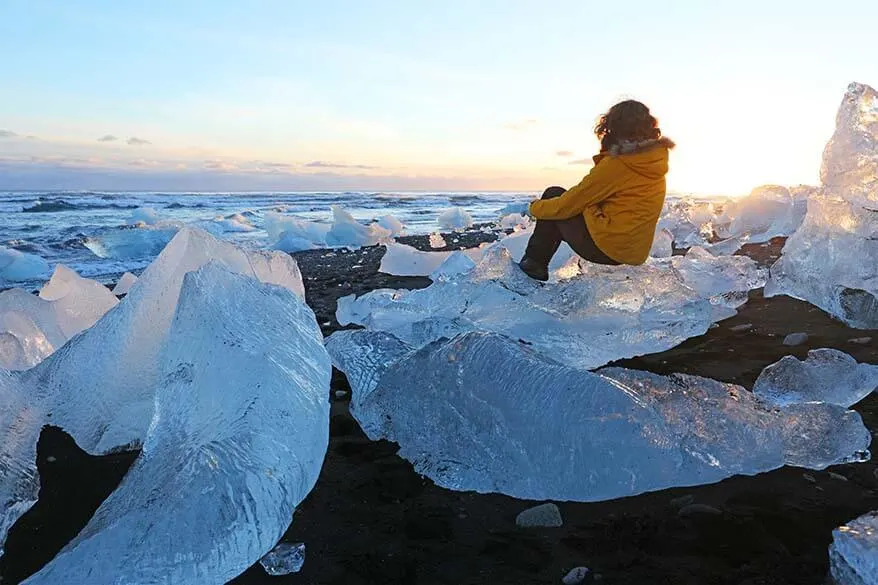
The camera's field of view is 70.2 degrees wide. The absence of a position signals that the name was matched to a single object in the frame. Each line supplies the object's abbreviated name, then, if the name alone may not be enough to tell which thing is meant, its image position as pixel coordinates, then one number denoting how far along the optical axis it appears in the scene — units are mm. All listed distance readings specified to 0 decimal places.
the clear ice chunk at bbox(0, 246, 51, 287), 6207
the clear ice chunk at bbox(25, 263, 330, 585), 1137
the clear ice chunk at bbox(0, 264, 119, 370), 2158
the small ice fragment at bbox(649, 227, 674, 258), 5766
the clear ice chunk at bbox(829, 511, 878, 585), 1128
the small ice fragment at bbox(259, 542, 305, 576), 1383
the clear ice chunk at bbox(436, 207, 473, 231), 14164
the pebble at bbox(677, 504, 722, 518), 1537
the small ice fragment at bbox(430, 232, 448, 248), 8648
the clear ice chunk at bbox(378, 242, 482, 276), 5473
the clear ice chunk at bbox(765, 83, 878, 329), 3121
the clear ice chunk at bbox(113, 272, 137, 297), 3967
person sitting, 3168
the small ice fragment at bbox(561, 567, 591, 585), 1322
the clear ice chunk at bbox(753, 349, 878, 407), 2104
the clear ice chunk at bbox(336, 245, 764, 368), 2805
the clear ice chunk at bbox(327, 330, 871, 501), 1596
